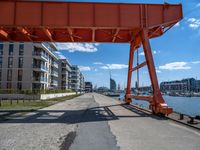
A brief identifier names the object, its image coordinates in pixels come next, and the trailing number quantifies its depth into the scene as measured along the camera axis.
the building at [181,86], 94.90
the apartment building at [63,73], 63.00
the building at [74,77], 90.11
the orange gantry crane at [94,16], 10.44
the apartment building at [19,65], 32.87
